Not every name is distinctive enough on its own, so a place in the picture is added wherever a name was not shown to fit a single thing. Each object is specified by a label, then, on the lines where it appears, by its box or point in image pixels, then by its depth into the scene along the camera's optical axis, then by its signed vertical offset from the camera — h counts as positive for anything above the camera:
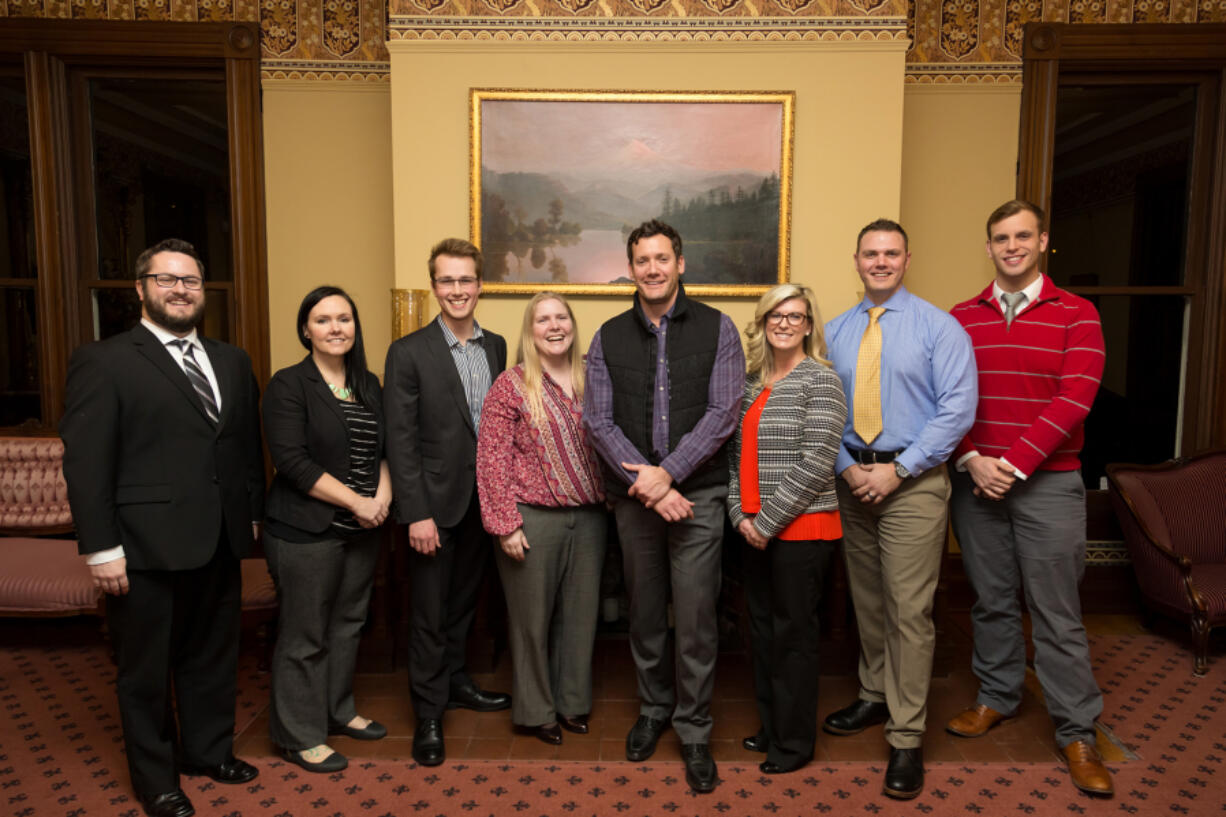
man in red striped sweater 2.64 -0.39
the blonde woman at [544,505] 2.67 -0.64
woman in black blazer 2.58 -0.63
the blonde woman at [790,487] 2.49 -0.52
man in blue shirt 2.61 -0.39
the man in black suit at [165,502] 2.27 -0.55
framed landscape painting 3.98 +0.74
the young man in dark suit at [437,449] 2.73 -0.45
